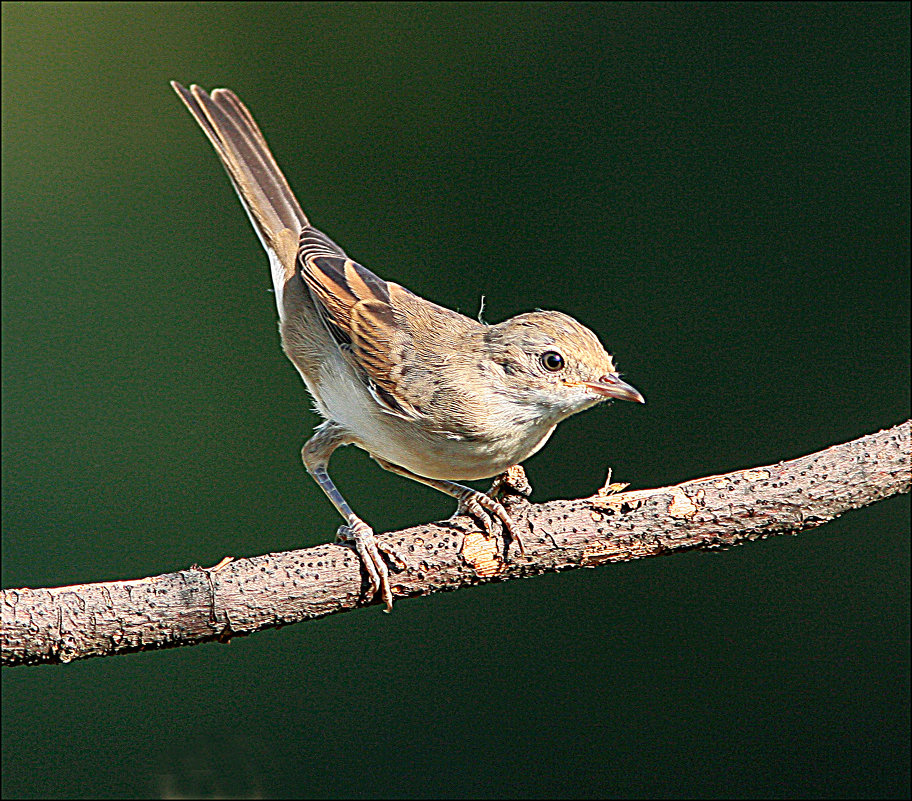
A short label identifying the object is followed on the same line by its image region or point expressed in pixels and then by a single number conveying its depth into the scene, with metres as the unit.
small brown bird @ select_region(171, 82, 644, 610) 3.54
